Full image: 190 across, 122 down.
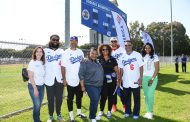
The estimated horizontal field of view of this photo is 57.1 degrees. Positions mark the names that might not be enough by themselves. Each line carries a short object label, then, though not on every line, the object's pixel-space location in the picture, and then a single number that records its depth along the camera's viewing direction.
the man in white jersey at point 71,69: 4.33
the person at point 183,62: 16.50
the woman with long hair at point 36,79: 3.69
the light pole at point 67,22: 6.44
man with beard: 4.21
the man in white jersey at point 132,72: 4.52
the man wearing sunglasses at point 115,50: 5.04
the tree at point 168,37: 45.09
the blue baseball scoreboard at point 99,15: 7.95
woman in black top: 4.43
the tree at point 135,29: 44.25
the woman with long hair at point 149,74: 4.62
